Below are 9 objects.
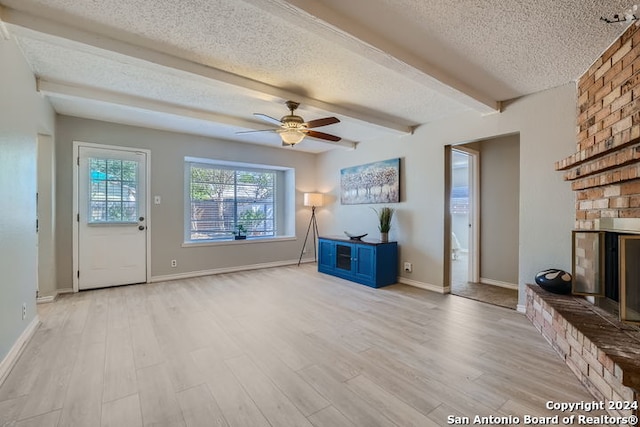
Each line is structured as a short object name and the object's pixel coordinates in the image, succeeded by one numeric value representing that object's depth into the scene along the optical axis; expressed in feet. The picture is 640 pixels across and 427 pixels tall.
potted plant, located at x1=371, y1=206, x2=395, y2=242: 14.79
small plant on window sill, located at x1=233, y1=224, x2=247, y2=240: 17.83
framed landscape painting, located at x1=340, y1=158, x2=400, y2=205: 14.99
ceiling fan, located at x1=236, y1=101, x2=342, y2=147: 10.01
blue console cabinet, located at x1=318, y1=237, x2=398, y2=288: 13.97
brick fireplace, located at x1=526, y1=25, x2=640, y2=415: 5.36
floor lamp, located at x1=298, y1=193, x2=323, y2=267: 19.06
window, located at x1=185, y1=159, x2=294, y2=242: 17.54
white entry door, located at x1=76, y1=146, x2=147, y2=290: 13.10
